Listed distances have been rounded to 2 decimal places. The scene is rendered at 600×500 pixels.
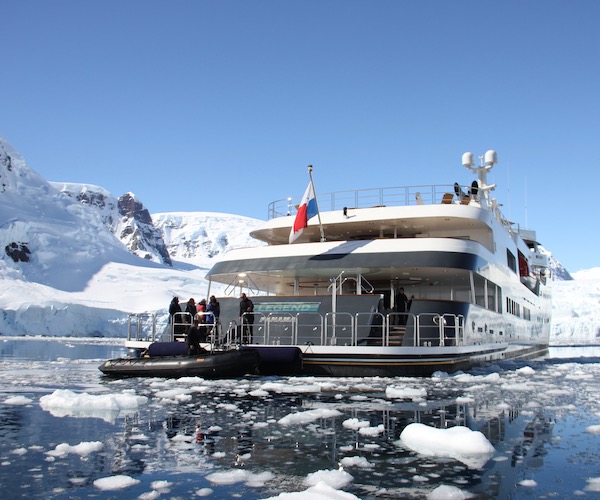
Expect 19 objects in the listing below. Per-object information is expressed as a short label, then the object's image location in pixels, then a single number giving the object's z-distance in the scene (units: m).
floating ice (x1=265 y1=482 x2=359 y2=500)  4.25
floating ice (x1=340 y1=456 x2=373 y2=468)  5.39
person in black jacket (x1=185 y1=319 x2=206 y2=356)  13.19
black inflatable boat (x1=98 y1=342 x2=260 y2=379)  12.38
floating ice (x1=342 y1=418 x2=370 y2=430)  7.27
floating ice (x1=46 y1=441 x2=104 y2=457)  5.65
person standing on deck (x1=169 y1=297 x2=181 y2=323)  15.36
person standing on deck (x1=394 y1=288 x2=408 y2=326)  15.12
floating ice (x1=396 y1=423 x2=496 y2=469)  5.80
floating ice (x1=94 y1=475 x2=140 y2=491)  4.64
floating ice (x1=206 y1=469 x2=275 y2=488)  4.81
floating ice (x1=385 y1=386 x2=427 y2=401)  10.05
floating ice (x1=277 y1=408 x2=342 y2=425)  7.55
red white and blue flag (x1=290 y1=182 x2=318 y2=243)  16.52
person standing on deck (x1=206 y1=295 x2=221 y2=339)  14.49
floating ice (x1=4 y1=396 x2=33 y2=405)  9.20
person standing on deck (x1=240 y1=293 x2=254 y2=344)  14.49
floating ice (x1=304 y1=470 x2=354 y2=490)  4.75
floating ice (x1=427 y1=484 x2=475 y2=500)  4.42
